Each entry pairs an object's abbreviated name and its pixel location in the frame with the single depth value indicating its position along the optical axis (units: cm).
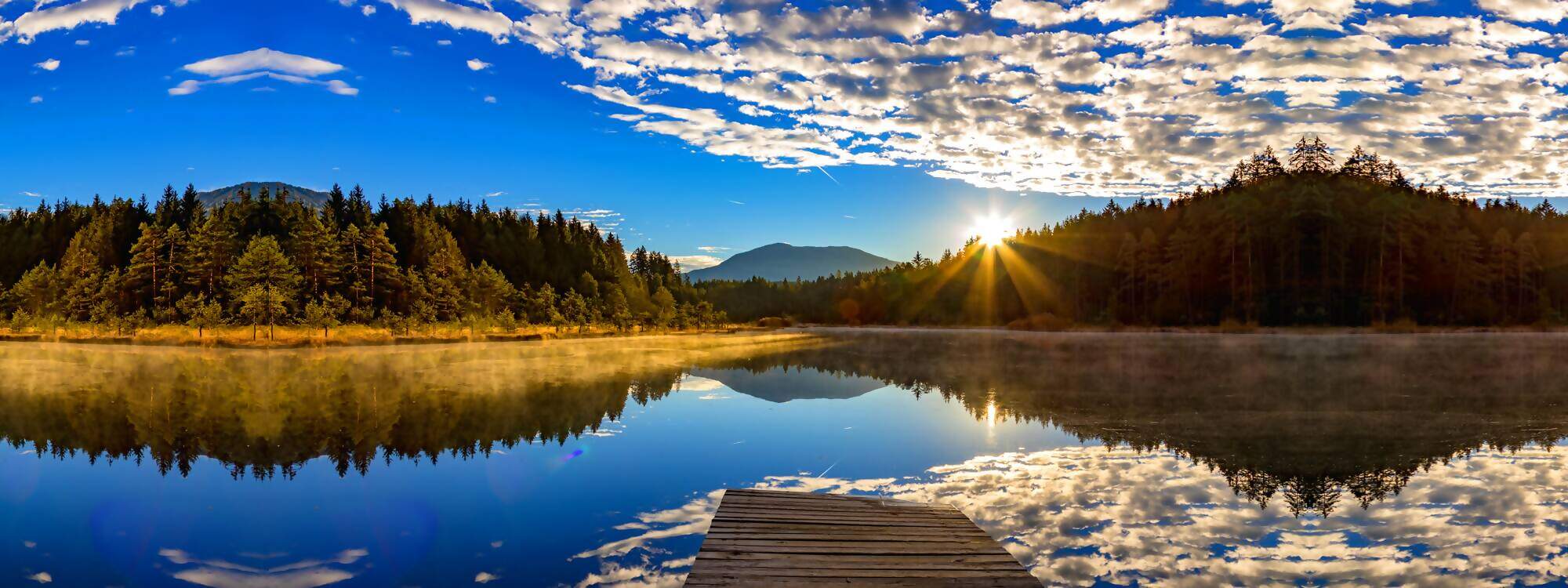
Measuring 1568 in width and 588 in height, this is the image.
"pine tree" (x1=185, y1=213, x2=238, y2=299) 6238
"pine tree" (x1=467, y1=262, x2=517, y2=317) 10894
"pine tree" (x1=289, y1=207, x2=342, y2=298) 6544
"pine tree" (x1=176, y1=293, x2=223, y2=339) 6638
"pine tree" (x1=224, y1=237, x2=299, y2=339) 5250
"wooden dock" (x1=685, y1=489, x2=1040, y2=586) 992
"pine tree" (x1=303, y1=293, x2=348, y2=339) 6838
